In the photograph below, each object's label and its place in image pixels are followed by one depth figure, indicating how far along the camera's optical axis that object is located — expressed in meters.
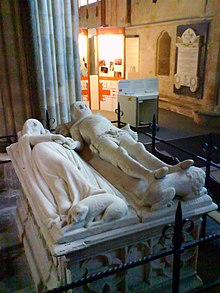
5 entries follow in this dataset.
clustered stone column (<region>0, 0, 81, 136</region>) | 3.72
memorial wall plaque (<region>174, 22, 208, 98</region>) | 7.77
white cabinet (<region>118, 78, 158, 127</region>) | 7.20
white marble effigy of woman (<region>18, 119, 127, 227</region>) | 1.92
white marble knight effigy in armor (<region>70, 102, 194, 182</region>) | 2.07
